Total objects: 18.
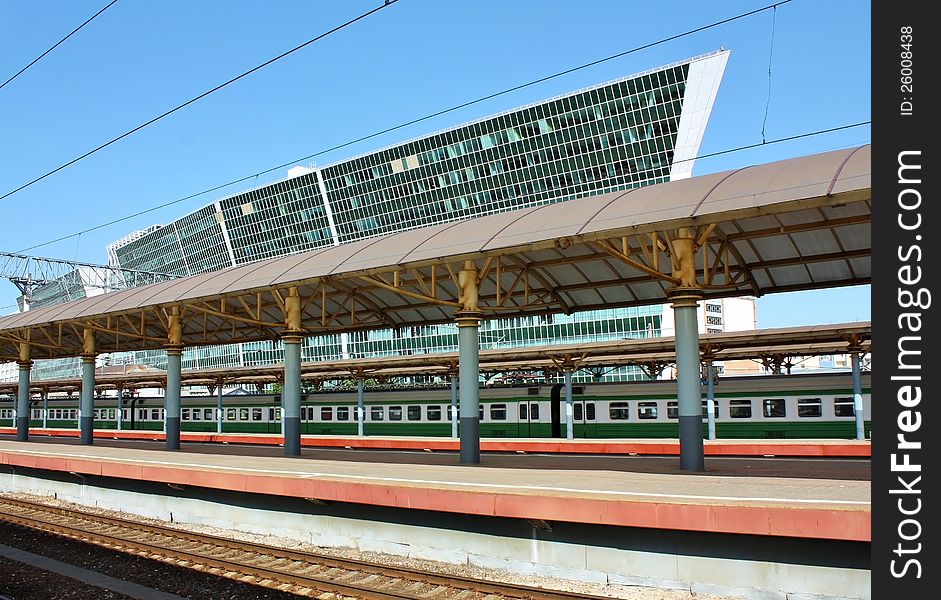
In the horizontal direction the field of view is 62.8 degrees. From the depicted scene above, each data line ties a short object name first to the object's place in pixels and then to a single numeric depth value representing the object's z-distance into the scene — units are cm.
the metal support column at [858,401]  2589
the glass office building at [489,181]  8150
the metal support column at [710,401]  2816
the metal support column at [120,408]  5073
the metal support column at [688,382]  1463
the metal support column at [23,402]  3620
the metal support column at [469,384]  1780
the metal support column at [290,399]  2227
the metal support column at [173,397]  2680
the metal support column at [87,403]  3130
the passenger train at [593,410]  2811
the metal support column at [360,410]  3641
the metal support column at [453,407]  3216
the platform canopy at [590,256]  1335
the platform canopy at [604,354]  2727
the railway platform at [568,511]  976
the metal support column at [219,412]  4325
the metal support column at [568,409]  2977
